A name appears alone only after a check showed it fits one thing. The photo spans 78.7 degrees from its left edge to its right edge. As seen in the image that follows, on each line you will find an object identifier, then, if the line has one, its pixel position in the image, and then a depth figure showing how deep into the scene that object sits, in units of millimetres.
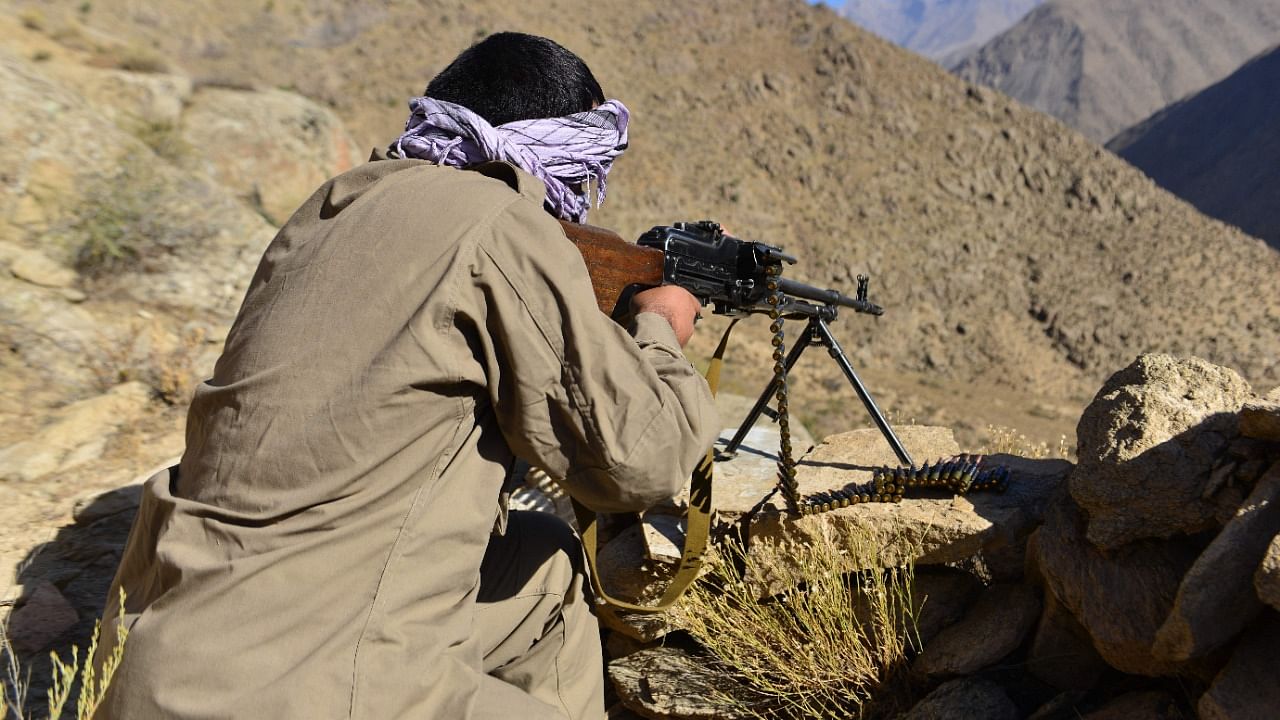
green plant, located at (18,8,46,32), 10141
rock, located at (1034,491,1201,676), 1841
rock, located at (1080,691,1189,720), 1822
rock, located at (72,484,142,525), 2969
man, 1255
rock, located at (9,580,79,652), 2393
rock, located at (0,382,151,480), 3283
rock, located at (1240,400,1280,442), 1713
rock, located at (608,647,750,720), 2467
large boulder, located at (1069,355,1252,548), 1845
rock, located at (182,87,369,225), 10492
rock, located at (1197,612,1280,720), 1586
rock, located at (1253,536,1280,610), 1505
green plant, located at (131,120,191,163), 7462
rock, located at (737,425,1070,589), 2316
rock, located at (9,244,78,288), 4551
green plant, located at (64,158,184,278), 4855
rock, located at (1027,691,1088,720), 2052
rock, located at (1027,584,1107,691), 2125
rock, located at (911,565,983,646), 2453
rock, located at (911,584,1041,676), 2246
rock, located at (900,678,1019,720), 2111
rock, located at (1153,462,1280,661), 1644
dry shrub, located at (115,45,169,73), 10891
